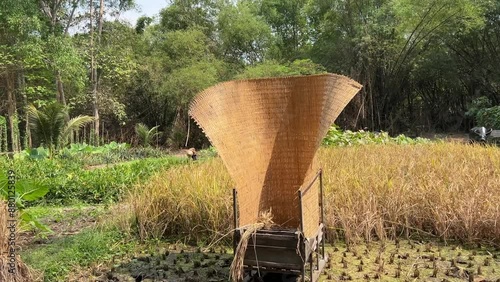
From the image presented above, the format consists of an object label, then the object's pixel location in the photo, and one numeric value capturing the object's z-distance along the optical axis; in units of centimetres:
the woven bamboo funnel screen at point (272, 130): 281
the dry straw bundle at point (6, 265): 254
